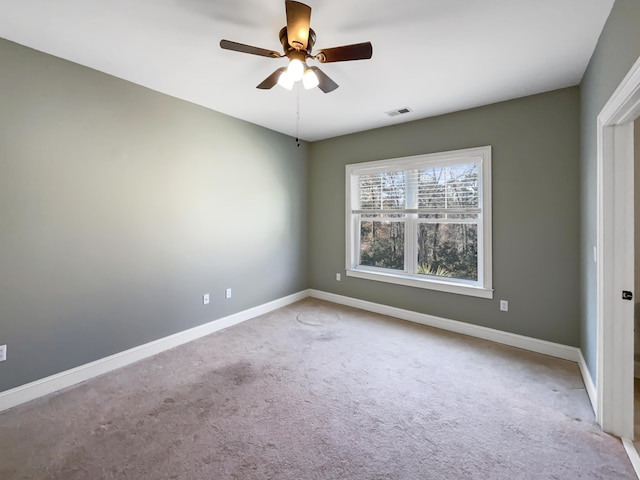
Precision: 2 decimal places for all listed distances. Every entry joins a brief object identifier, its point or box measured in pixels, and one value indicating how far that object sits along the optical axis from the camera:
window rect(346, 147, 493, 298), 3.32
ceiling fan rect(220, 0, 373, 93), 1.62
